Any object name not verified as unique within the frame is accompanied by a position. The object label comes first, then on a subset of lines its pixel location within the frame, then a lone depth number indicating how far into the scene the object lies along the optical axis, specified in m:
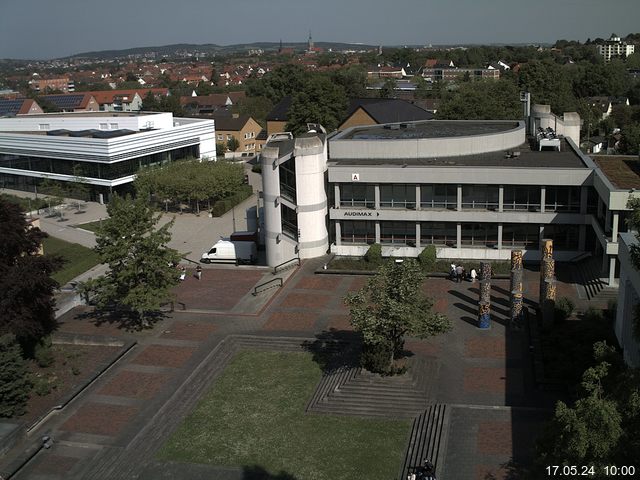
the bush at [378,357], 27.64
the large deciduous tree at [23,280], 28.94
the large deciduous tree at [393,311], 26.68
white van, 45.22
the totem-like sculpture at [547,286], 32.03
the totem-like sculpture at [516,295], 32.56
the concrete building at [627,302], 26.27
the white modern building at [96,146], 67.88
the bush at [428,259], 41.38
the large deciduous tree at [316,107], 80.31
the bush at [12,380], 26.11
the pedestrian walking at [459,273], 39.41
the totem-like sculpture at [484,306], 32.59
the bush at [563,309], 32.53
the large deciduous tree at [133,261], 33.12
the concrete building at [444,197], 41.09
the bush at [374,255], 42.59
